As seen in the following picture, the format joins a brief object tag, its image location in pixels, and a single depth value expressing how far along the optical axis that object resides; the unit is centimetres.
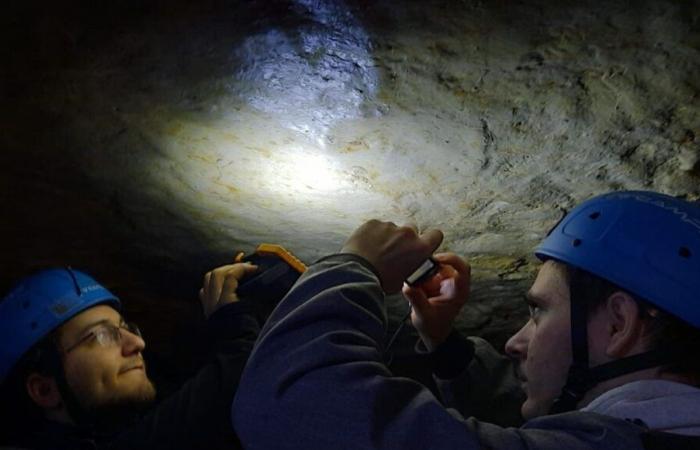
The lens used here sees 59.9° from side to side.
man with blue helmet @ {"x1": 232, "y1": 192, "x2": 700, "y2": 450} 133
